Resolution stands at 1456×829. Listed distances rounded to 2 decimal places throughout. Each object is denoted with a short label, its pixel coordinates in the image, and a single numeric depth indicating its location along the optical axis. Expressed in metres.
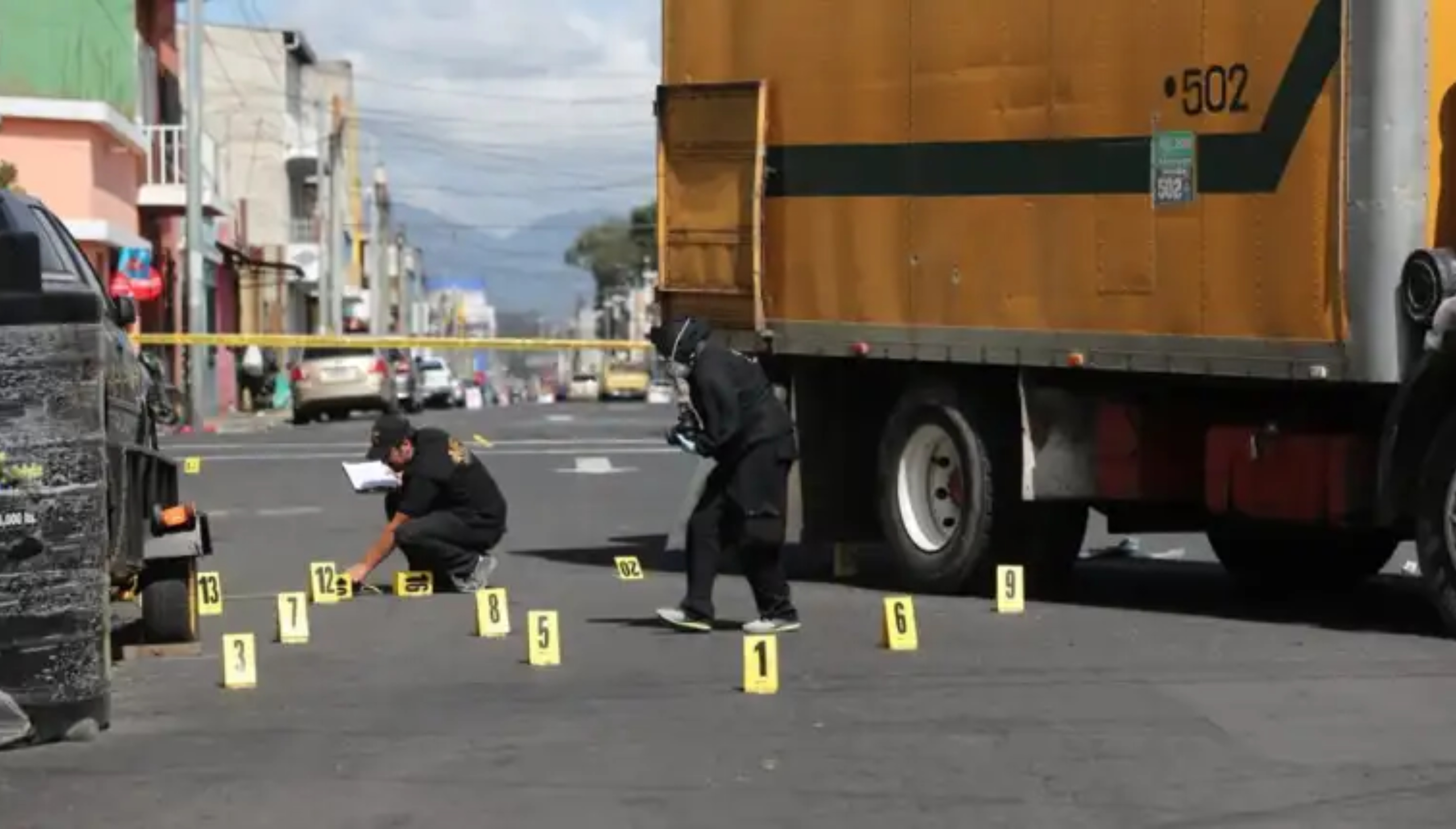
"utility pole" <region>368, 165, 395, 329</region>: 124.94
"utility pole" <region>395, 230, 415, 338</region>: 153.00
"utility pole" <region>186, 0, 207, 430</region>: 46.69
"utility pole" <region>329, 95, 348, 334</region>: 86.94
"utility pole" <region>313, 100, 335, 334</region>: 82.44
